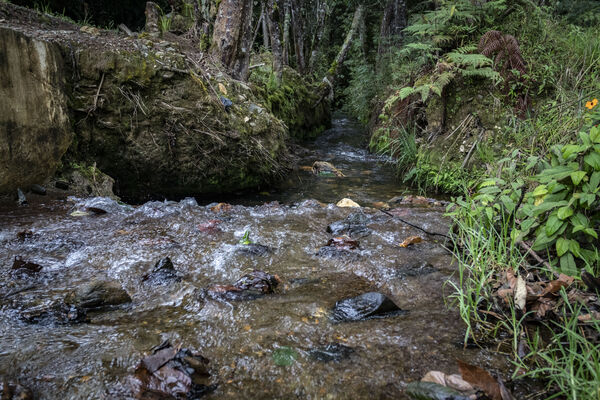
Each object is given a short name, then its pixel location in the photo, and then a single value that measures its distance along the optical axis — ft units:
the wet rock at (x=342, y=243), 9.37
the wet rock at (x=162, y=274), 7.36
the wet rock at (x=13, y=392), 4.05
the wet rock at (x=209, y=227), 10.55
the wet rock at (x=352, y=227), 10.68
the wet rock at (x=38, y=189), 12.41
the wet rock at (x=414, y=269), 7.81
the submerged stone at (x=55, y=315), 5.82
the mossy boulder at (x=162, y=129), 14.15
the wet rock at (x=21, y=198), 11.68
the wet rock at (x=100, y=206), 11.76
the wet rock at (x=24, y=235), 9.14
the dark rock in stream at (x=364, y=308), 6.14
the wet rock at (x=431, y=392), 4.08
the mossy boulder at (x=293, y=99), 25.75
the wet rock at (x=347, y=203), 14.91
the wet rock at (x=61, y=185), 13.14
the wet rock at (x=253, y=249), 9.05
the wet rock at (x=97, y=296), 6.31
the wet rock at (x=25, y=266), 7.39
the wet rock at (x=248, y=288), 6.83
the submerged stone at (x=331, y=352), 5.10
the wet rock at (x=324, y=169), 21.50
